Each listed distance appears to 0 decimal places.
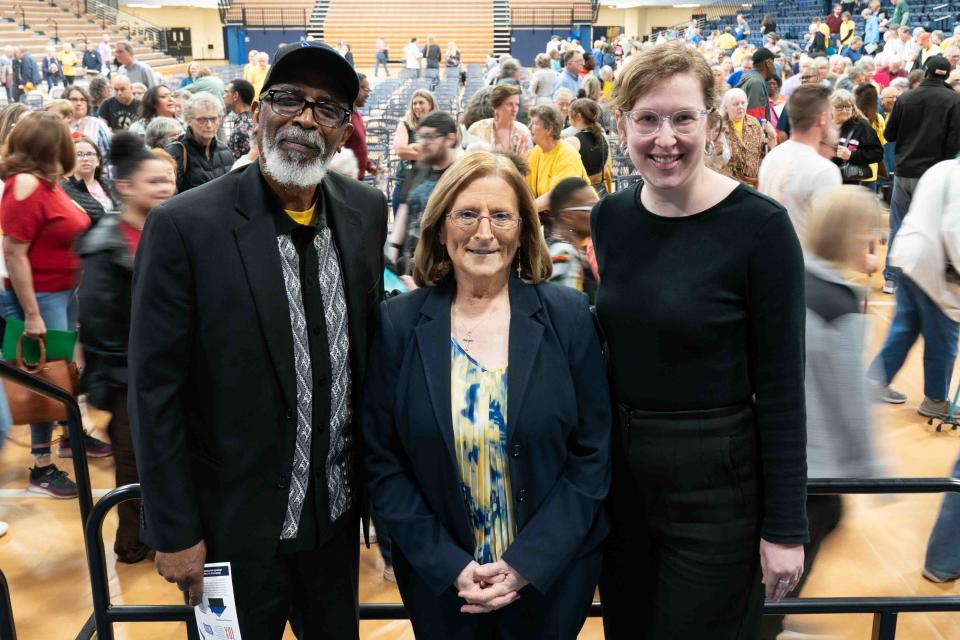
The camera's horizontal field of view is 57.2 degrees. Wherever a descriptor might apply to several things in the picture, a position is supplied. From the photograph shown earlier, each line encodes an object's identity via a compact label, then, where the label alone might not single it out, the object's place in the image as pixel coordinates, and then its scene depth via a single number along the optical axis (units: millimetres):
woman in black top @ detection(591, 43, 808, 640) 1612
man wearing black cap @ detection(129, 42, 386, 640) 1580
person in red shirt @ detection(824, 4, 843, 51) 17969
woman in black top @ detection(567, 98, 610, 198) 5961
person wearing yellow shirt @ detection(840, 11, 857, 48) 17123
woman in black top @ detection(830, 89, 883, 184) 6570
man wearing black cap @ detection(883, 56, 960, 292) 6184
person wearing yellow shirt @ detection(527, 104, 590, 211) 5129
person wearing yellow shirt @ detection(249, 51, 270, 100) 13680
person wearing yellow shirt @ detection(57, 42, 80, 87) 21516
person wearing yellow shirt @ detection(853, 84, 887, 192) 7086
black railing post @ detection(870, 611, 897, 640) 2178
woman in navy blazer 1719
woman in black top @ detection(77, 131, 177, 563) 2881
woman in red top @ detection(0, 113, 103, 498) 3641
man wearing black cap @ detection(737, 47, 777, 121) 7934
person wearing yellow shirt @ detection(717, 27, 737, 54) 18688
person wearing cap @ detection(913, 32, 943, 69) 12156
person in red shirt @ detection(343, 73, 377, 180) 6059
